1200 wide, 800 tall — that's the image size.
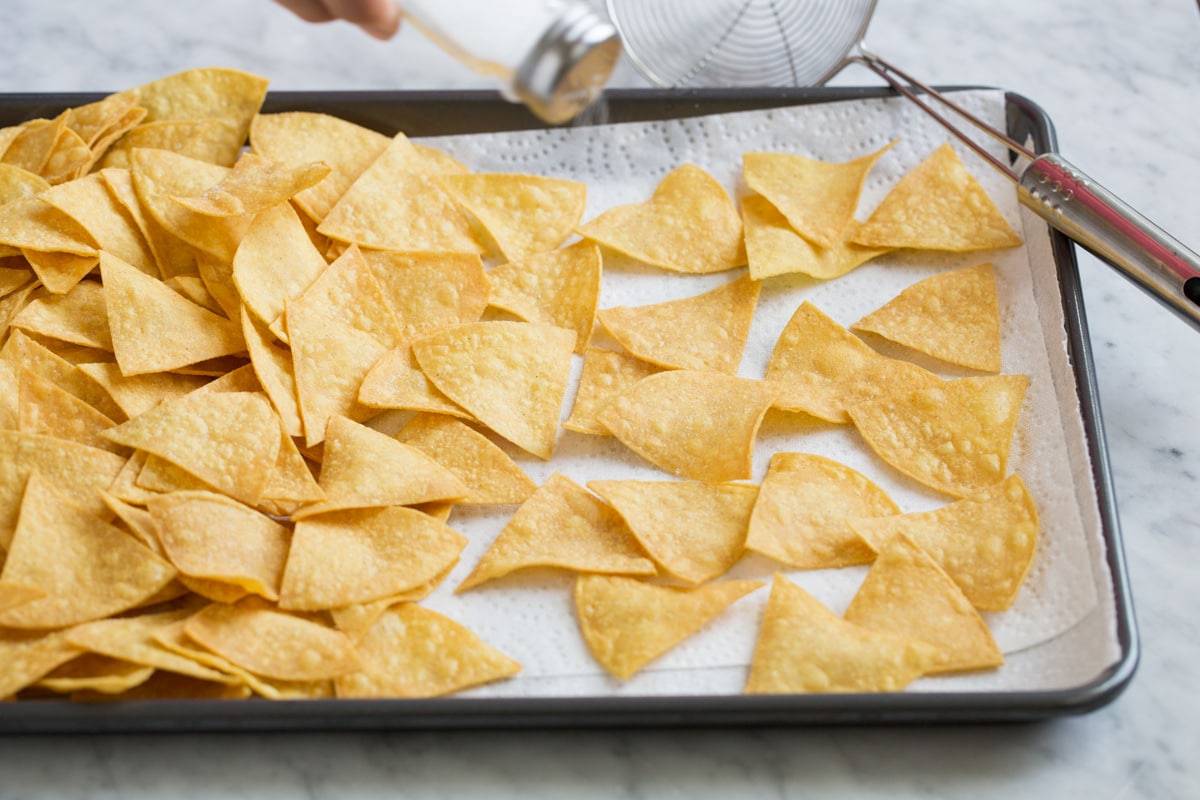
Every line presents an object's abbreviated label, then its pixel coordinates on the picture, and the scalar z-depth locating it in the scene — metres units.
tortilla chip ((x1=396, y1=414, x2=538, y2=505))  1.25
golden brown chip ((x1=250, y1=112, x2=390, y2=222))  1.52
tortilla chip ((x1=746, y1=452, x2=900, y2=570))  1.19
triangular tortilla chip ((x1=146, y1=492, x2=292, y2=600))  1.10
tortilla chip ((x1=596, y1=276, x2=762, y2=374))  1.37
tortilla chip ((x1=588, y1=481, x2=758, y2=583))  1.18
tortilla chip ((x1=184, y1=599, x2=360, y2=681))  1.06
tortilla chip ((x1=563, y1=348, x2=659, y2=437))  1.31
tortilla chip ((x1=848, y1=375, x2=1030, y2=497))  1.27
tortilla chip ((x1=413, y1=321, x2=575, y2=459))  1.30
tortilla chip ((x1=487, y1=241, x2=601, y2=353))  1.42
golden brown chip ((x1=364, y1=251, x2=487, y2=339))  1.39
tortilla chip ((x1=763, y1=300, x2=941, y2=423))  1.33
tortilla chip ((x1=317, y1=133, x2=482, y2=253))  1.43
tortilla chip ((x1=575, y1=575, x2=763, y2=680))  1.11
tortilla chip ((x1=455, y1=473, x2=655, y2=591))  1.17
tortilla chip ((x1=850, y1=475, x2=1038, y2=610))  1.16
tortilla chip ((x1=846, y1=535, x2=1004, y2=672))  1.10
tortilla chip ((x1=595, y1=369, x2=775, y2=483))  1.26
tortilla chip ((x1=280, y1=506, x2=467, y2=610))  1.12
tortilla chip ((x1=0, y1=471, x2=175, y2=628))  1.08
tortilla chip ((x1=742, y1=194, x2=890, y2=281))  1.44
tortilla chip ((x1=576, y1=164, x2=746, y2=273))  1.49
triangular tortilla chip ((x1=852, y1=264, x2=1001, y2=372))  1.38
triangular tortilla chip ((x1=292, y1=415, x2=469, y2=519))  1.19
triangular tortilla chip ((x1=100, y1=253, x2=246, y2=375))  1.27
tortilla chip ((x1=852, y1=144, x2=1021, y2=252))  1.47
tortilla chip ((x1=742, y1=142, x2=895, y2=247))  1.49
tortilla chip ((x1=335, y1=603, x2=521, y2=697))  1.08
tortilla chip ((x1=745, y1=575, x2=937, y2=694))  1.07
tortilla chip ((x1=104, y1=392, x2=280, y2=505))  1.18
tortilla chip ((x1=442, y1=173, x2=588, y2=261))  1.49
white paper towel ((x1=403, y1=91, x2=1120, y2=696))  1.12
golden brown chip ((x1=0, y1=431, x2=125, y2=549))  1.16
